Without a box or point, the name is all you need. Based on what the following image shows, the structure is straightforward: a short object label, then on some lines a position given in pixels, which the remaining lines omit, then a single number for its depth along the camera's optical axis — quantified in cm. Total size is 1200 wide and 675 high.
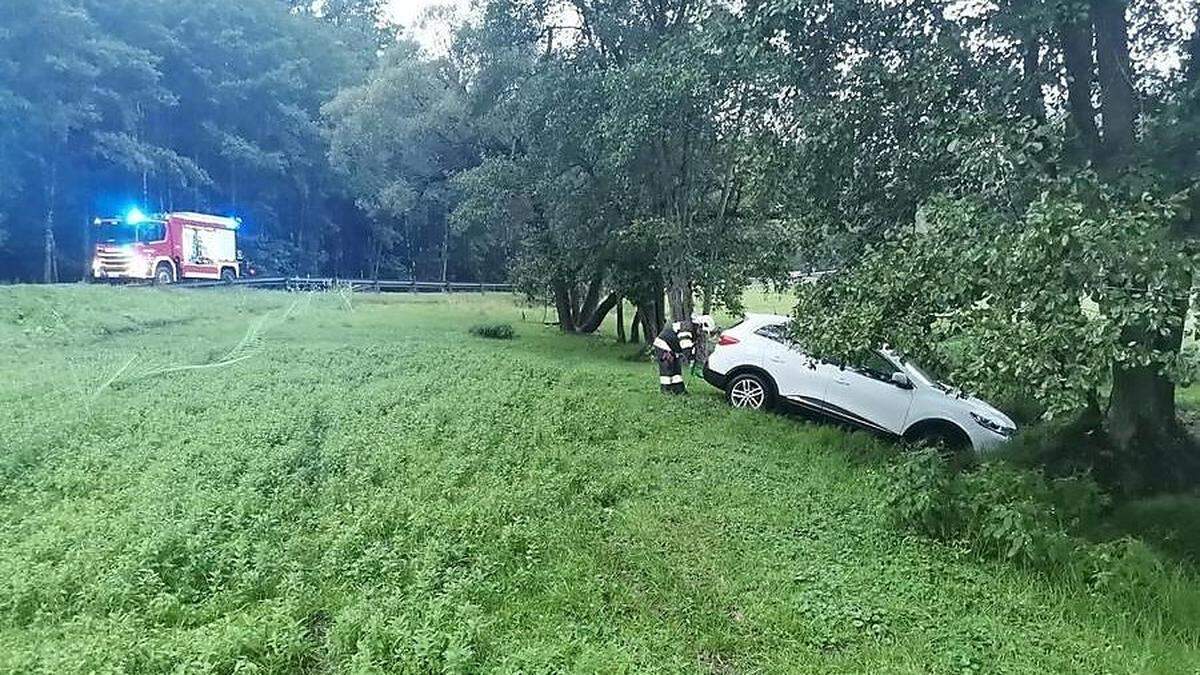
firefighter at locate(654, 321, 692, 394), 1053
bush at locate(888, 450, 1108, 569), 481
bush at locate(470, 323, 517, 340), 1992
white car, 848
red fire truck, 2170
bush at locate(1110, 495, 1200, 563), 526
